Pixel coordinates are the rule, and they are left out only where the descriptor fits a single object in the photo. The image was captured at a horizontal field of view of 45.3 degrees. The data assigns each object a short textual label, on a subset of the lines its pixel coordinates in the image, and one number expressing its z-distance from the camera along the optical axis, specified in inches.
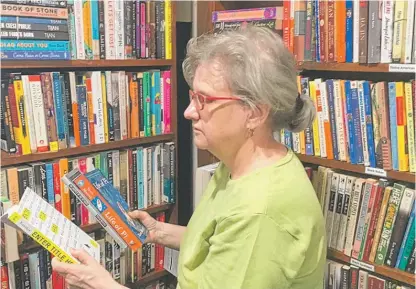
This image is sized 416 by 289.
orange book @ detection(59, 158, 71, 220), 62.6
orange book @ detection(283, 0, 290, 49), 63.2
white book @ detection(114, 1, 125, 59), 65.5
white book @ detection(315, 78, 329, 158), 61.2
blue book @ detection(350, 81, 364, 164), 58.1
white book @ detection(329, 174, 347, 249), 61.4
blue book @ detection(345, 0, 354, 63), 57.6
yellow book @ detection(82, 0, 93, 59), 62.0
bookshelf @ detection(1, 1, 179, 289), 58.3
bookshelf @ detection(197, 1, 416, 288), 55.6
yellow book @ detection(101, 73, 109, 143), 65.1
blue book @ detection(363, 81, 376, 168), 57.1
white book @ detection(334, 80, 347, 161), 59.5
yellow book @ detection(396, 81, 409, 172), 54.6
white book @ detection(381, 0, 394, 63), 54.1
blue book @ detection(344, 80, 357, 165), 58.6
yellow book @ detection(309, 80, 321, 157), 61.9
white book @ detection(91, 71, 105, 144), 64.1
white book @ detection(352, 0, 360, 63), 56.9
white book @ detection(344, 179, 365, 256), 59.9
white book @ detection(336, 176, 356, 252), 60.6
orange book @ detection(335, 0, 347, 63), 58.2
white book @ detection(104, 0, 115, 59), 64.4
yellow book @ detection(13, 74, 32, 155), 57.3
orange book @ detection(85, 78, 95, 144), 63.7
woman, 41.5
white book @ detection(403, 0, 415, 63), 52.2
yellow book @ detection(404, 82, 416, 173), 54.1
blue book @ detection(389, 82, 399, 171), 55.1
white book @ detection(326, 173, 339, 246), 62.2
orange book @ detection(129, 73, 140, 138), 68.6
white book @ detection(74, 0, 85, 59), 61.2
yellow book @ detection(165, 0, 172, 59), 70.8
